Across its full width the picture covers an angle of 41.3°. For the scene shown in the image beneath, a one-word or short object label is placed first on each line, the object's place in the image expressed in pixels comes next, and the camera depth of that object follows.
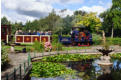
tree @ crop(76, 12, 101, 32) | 48.55
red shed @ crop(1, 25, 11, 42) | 30.27
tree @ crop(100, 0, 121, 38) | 45.49
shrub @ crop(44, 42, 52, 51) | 23.54
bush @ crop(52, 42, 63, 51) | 24.64
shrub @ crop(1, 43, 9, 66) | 12.38
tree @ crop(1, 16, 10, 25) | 86.80
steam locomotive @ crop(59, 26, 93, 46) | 30.92
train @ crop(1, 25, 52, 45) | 33.66
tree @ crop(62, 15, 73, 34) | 61.39
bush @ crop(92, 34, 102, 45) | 35.12
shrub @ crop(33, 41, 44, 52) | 23.59
